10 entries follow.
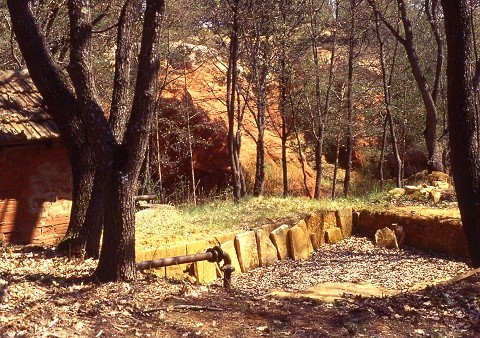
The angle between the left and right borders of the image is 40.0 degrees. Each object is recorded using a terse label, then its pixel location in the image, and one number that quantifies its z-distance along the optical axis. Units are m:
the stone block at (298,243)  11.94
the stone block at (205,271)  10.12
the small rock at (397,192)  14.47
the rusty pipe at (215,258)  7.96
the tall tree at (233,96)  14.81
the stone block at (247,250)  11.00
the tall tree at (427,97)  16.06
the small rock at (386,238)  12.45
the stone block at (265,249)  11.45
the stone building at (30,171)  9.79
